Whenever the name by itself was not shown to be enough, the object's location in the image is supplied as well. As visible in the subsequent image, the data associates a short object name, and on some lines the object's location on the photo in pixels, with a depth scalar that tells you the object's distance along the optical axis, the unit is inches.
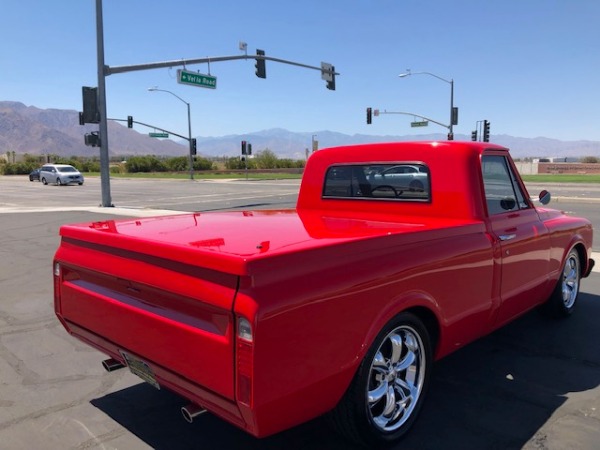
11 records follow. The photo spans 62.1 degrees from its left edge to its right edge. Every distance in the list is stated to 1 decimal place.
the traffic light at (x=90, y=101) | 667.4
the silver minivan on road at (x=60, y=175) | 1534.2
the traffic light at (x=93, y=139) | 707.4
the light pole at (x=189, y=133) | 1905.8
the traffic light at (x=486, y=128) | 1653.5
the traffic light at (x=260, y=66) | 850.8
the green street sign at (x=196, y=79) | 830.6
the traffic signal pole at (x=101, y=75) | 685.3
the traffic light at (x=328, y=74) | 1014.4
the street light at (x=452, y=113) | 1586.1
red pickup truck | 84.4
